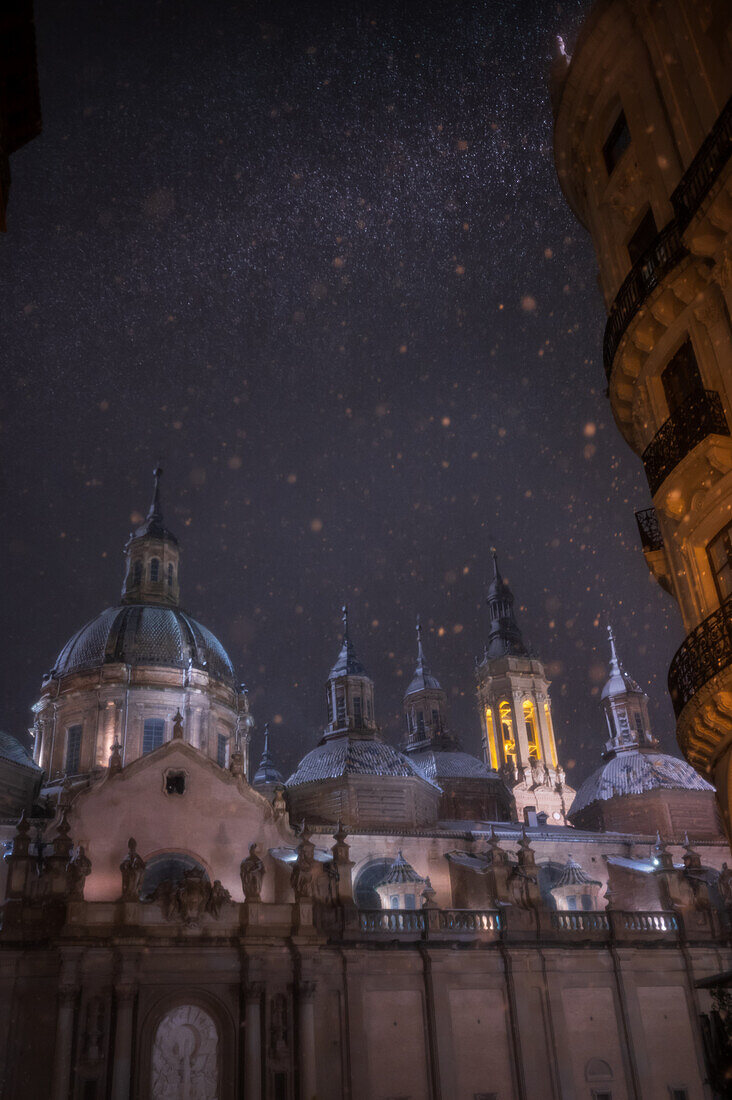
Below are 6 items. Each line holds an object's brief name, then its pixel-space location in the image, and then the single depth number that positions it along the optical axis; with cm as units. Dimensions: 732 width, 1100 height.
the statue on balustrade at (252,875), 3284
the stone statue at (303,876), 3366
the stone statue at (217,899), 3198
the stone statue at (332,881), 3456
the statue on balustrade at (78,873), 3094
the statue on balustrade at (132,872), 3147
